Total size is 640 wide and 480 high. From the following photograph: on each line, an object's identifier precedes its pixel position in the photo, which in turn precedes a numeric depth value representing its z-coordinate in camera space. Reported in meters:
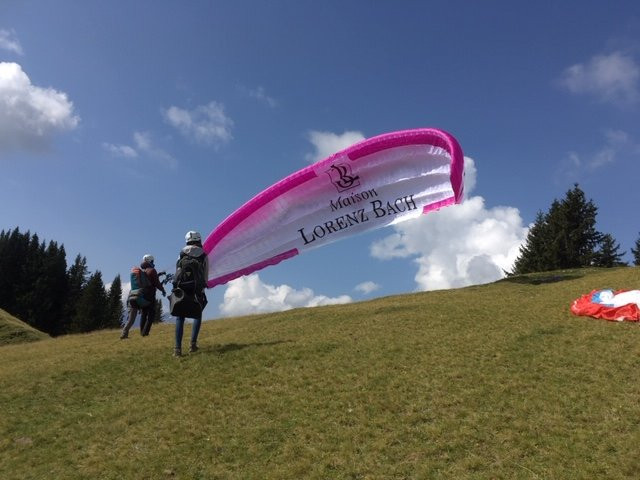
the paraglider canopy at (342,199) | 19.80
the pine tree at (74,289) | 87.54
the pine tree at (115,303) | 92.00
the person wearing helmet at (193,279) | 12.86
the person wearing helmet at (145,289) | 17.84
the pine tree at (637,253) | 72.09
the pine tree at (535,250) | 66.14
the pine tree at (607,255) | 63.12
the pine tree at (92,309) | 84.88
